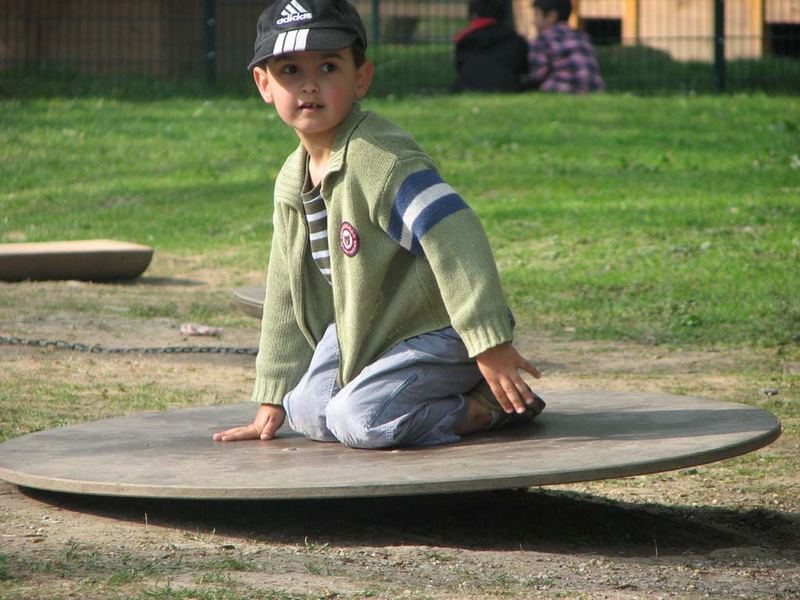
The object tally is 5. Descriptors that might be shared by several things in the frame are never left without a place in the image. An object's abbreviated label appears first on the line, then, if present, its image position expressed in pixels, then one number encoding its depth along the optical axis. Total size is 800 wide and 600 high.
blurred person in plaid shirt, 29.12
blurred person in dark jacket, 29.00
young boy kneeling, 7.29
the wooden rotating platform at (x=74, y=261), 15.78
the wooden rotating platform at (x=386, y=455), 6.72
